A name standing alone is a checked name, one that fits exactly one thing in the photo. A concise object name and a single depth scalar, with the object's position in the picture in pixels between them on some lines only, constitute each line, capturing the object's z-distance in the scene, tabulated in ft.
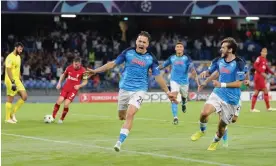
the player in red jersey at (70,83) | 80.64
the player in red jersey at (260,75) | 98.68
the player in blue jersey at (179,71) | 82.89
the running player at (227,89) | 52.11
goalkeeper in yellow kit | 76.28
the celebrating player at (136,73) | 51.65
